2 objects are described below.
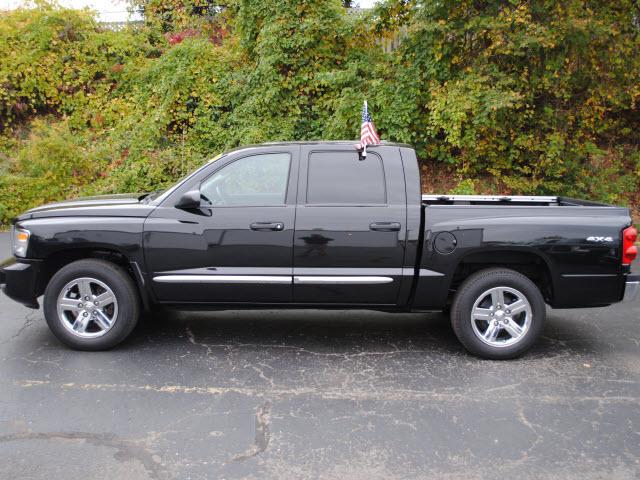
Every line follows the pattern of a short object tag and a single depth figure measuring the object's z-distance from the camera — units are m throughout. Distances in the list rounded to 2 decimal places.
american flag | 5.32
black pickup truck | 5.12
